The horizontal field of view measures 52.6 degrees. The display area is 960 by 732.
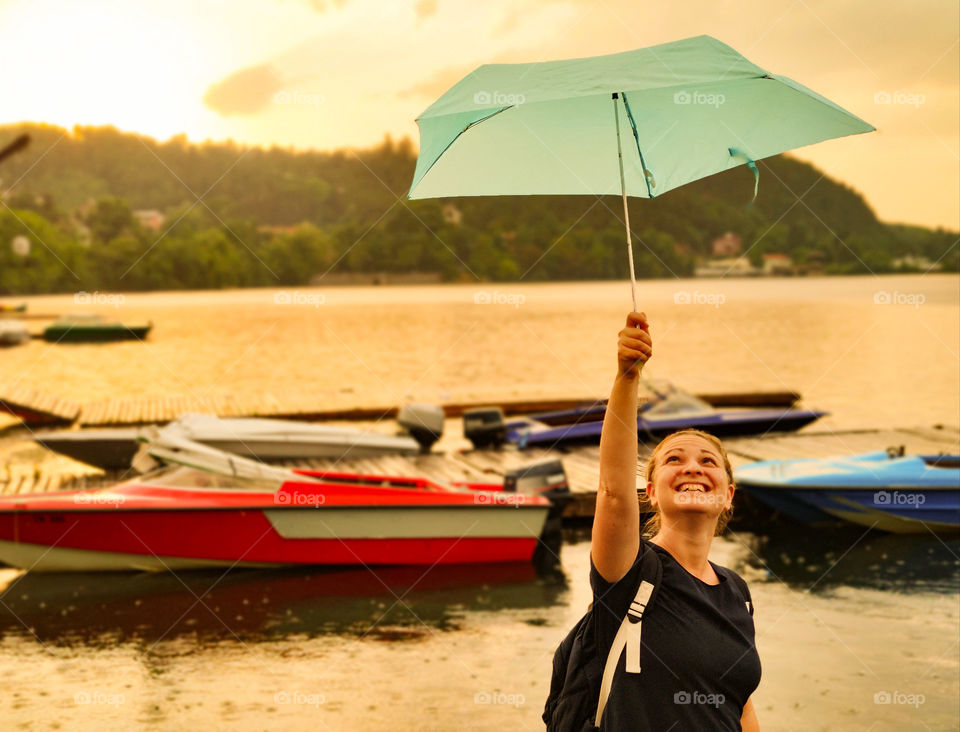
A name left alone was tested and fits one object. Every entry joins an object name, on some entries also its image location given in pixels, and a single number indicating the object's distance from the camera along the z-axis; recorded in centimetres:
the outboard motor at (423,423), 1642
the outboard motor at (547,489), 1188
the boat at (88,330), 6475
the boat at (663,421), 1624
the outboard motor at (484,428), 1656
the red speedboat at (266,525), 1123
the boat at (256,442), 1551
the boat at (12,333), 6088
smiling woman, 253
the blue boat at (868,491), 1273
